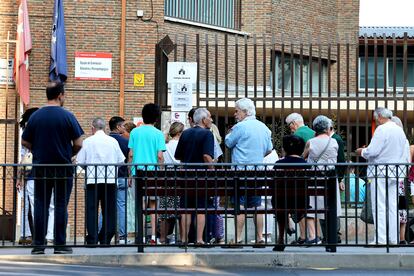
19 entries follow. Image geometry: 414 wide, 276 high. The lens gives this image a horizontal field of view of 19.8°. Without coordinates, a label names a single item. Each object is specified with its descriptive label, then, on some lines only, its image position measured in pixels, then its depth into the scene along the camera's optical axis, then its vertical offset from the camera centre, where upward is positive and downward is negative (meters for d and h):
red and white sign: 22.41 +1.82
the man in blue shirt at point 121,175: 13.26 -0.15
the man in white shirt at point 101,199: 13.16 -0.43
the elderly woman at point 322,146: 14.91 +0.21
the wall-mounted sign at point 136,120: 22.67 +0.80
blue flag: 21.98 +2.10
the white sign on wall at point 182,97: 18.78 +1.03
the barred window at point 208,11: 27.34 +3.60
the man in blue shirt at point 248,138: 14.57 +0.30
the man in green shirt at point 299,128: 15.87 +0.47
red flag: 21.38 +1.94
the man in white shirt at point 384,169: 13.23 -0.07
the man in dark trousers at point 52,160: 12.97 +0.01
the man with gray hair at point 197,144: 14.45 +0.22
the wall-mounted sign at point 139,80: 22.77 +1.57
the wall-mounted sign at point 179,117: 19.50 +0.74
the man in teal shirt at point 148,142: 15.17 +0.25
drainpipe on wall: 22.67 +1.58
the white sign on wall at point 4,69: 21.59 +1.68
